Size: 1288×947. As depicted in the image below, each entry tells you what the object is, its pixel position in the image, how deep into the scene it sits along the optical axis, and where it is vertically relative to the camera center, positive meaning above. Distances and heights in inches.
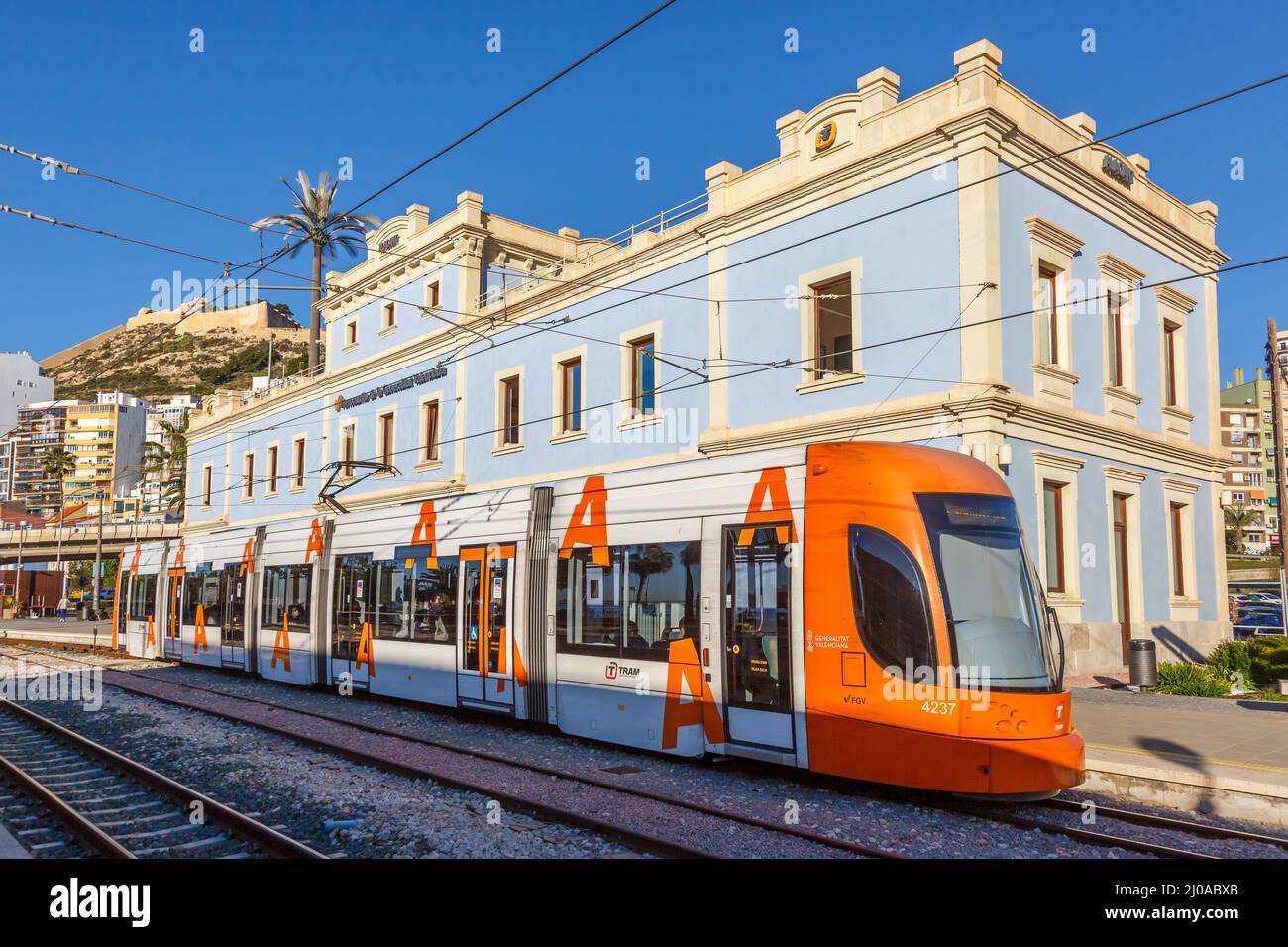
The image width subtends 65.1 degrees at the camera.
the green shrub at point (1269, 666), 705.1 -69.6
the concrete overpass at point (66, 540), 2802.7 +84.2
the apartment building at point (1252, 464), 4222.4 +449.8
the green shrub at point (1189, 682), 678.5 -77.9
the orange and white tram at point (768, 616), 343.3 -19.9
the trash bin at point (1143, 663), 673.0 -63.7
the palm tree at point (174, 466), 2278.5 +249.0
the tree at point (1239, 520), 3752.5 +183.7
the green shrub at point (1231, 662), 716.8 -70.2
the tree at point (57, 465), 3585.1 +381.0
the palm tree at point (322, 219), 1905.8 +667.7
